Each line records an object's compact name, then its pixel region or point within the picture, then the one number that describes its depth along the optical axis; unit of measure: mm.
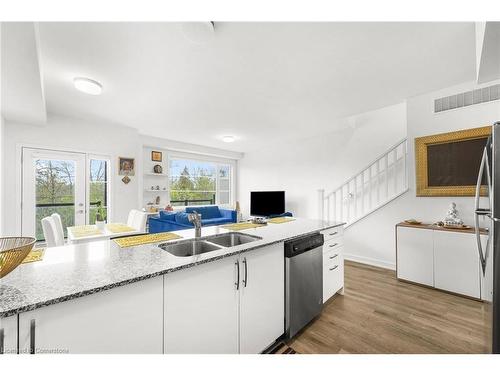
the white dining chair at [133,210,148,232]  3112
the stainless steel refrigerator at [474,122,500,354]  1156
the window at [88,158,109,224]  4059
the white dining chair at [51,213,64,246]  2344
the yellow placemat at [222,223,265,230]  2168
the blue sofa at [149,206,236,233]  3939
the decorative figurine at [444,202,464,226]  2711
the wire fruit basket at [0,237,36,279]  754
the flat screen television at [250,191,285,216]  5414
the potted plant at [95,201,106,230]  2686
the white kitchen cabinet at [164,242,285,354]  1111
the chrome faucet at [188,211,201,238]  1771
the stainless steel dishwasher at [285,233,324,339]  1729
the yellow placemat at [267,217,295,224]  2635
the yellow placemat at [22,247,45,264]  1146
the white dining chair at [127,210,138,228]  3370
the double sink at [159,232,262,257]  1625
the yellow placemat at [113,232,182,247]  1531
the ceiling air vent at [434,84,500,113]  2604
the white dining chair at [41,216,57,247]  2164
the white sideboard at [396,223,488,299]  2430
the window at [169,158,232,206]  5887
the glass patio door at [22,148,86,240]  3457
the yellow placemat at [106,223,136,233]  2670
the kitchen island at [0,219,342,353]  788
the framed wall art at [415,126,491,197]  2666
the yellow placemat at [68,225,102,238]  2418
